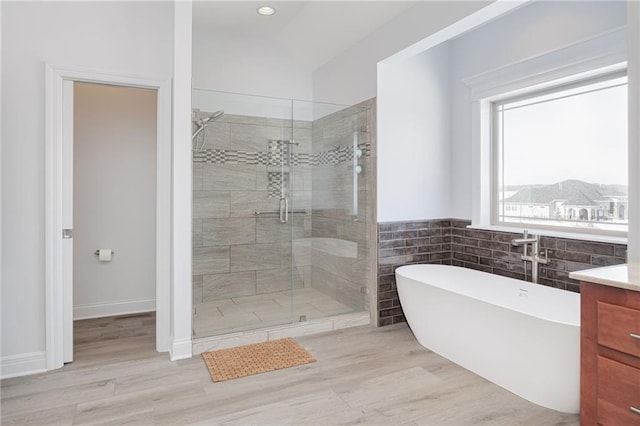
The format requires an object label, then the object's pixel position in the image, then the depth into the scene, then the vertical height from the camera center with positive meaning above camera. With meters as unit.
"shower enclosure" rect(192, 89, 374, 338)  3.51 +0.05
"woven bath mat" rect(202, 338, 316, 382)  2.67 -1.06
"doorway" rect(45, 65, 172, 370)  2.74 +0.08
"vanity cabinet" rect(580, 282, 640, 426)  1.61 -0.61
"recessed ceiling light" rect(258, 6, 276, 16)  3.70 +1.94
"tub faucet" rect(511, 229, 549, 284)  3.12 -0.31
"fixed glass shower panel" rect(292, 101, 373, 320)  3.72 +0.08
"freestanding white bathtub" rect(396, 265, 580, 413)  2.13 -0.72
